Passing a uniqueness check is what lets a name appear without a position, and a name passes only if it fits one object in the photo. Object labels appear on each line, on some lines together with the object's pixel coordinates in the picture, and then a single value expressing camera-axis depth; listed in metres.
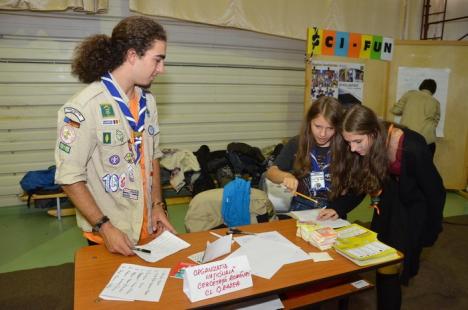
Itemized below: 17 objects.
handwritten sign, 1.23
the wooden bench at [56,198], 3.95
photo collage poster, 4.61
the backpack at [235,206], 2.53
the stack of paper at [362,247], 1.52
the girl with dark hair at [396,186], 1.76
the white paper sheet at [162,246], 1.50
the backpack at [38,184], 3.96
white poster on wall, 5.02
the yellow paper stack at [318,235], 1.63
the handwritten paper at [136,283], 1.24
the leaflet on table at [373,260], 1.49
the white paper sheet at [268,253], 1.45
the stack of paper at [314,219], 1.84
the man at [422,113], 4.67
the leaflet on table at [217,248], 1.47
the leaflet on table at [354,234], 1.67
